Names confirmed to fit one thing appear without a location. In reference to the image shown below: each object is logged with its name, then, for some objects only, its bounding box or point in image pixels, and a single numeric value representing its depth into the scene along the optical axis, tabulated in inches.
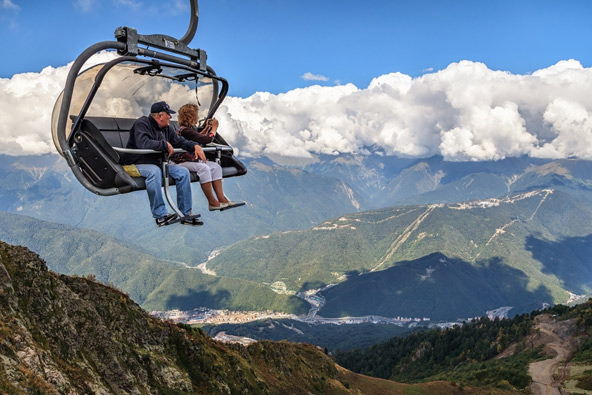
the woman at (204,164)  422.3
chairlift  317.7
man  364.8
